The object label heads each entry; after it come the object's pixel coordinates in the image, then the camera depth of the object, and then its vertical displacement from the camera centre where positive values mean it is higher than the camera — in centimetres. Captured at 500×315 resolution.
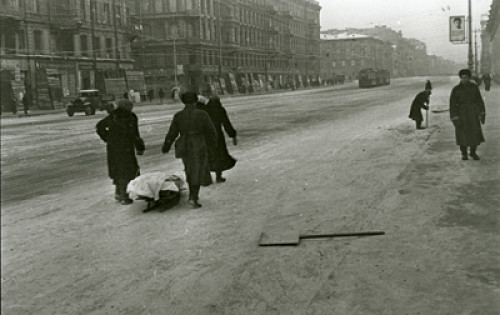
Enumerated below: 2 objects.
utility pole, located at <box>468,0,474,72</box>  4064 +325
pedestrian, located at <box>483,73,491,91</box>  3853 +34
